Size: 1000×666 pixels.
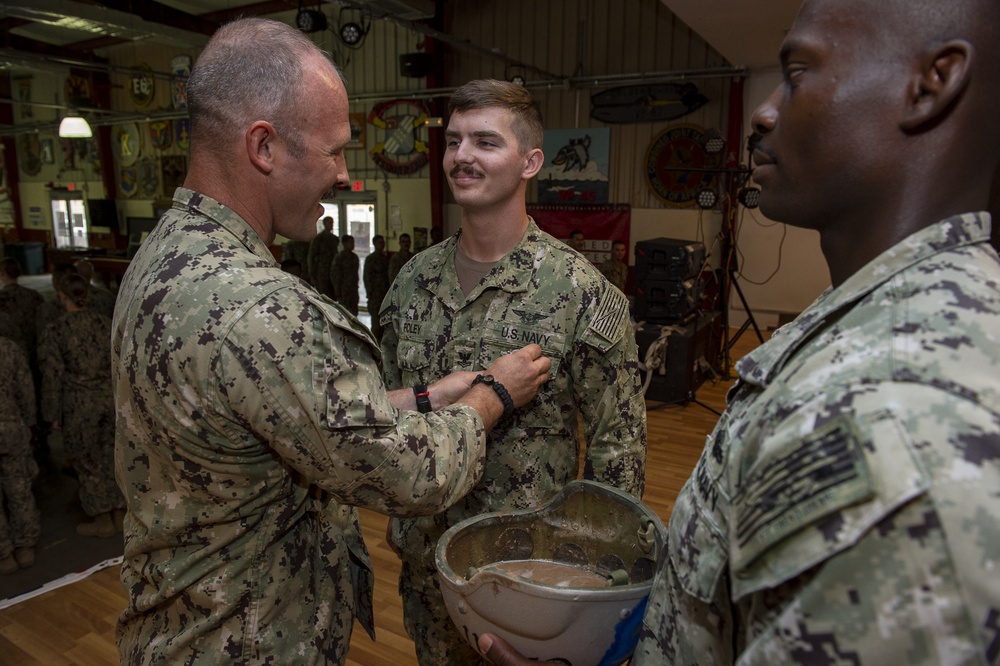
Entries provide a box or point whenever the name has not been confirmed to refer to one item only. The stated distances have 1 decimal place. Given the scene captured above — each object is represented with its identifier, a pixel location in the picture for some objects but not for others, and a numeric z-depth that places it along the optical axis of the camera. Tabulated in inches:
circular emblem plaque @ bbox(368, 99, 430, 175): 439.5
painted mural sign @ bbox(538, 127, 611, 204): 390.3
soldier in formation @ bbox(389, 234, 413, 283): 363.3
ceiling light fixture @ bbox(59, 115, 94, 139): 357.4
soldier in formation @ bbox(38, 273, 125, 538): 152.6
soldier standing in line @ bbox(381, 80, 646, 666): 68.9
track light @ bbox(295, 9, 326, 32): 304.3
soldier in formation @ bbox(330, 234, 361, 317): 389.1
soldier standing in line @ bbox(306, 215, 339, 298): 402.9
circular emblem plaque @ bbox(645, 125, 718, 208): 359.9
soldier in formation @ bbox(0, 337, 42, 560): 138.6
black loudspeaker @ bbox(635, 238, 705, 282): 235.6
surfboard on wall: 353.4
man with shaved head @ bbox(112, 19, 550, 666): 42.4
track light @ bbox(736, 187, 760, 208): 252.2
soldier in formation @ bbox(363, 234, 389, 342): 382.9
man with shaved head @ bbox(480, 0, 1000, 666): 19.9
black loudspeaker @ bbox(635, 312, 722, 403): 234.8
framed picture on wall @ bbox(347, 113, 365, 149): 464.1
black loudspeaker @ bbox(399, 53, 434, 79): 390.0
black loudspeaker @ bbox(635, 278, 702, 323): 237.6
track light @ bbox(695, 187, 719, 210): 312.8
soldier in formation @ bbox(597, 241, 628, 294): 301.4
